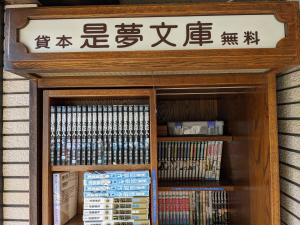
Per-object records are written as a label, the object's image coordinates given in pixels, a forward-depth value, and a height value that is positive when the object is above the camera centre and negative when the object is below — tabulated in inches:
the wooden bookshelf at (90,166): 52.7 -7.1
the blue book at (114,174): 53.9 -10.8
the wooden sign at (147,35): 41.8 +13.7
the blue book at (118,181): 53.9 -12.2
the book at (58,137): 54.8 -3.0
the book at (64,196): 54.7 -16.4
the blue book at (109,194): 54.6 -14.9
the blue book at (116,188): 54.2 -13.6
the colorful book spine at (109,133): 55.1 -2.4
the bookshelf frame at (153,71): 41.9 +8.8
